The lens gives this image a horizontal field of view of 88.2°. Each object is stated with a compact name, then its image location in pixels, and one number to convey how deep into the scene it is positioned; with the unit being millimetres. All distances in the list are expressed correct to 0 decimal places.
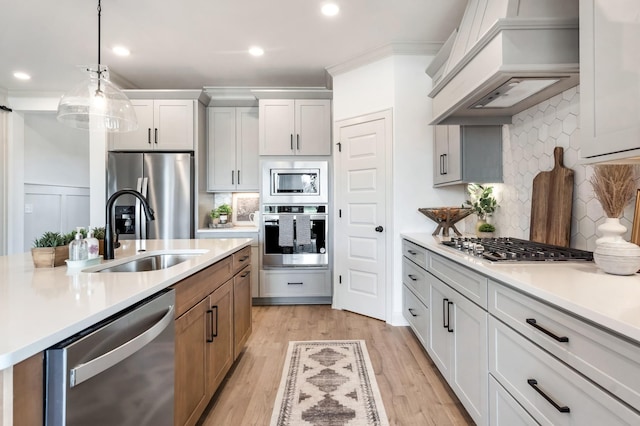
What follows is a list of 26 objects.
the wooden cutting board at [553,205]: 1861
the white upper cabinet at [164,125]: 3947
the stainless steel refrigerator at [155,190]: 3814
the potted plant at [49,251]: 1454
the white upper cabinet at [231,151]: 4258
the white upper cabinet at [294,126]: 3932
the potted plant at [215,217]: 4301
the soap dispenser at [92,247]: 1492
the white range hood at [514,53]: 1525
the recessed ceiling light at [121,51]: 3215
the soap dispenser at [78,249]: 1436
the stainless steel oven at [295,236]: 3850
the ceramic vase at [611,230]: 1242
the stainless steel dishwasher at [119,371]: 740
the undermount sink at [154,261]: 1813
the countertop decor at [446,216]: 2736
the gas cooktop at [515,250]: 1509
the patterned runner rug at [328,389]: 1775
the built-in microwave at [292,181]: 3873
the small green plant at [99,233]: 1766
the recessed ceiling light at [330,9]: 2531
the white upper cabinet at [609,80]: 1021
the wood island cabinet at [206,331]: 1401
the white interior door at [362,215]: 3270
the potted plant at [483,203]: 2707
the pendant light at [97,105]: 2170
